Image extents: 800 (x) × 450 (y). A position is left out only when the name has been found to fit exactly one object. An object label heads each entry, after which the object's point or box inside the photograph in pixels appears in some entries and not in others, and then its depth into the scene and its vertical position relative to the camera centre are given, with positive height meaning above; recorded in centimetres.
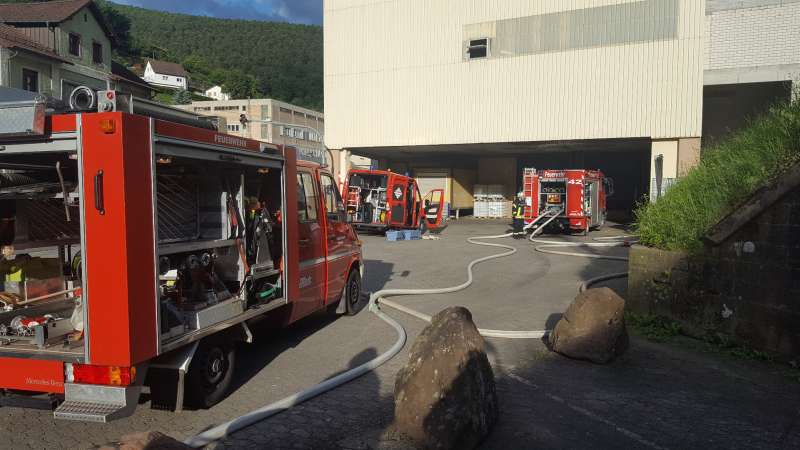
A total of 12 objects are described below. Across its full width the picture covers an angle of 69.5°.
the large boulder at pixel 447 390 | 375 -132
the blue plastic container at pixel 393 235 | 2008 -141
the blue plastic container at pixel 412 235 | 2053 -144
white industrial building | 2080 +488
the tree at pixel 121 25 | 8956 +2705
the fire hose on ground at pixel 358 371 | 404 -165
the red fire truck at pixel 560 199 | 2056 -16
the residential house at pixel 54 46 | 2719 +827
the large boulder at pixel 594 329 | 587 -139
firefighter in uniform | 2098 -71
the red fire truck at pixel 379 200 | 2067 -19
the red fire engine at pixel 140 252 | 376 -49
